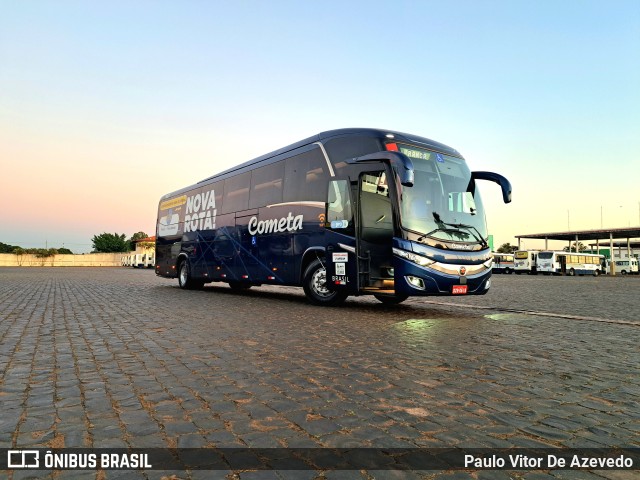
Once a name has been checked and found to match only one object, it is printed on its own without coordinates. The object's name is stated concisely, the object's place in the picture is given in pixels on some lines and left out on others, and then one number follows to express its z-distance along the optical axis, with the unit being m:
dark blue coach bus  9.74
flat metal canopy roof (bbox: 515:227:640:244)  65.25
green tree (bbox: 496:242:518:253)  126.71
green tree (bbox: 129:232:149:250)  125.73
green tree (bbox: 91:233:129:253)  126.38
